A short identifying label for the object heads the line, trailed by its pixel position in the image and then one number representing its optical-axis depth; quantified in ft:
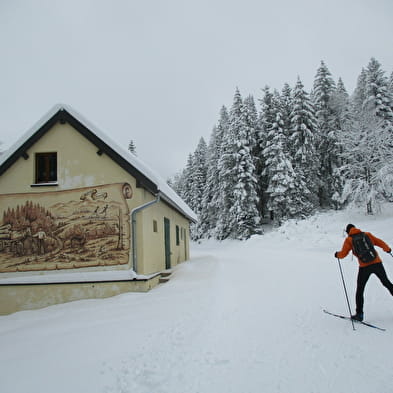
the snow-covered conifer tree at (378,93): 88.28
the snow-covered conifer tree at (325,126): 103.30
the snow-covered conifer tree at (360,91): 101.65
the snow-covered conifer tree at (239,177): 92.68
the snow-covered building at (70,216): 29.30
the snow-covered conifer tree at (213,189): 118.11
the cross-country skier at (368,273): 16.48
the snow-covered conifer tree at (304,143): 97.66
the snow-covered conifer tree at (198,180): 135.21
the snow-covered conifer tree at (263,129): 102.87
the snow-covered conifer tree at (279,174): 91.40
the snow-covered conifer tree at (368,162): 66.39
